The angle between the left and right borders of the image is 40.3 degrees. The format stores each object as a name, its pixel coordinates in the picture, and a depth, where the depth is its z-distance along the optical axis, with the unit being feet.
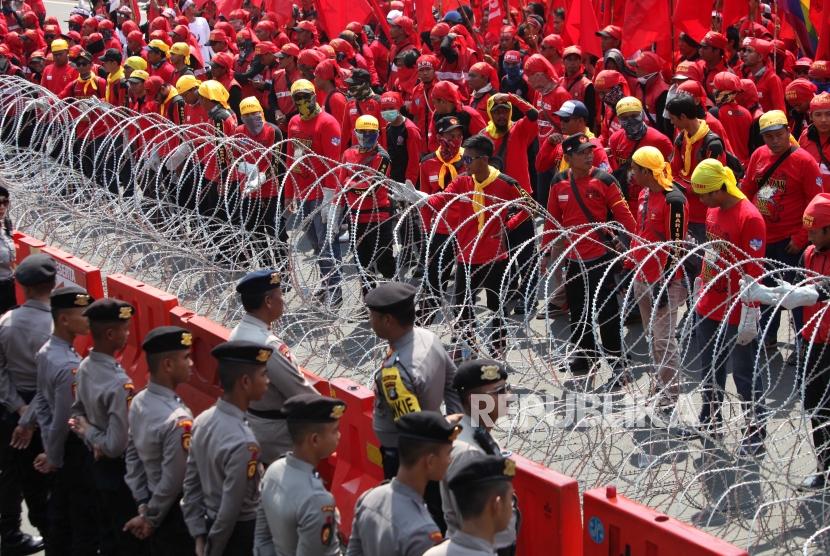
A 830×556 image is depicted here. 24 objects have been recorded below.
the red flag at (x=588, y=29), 44.88
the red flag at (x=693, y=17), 43.27
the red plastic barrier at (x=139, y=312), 27.96
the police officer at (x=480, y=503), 13.20
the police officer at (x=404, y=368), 18.37
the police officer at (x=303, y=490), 15.61
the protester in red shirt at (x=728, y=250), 24.77
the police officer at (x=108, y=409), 20.17
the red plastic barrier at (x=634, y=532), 15.64
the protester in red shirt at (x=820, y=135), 31.24
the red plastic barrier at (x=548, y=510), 17.84
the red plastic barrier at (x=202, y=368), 25.05
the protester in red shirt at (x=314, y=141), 37.19
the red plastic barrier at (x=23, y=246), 33.86
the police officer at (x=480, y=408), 16.42
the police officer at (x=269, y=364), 20.25
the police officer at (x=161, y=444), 18.84
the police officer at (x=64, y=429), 21.91
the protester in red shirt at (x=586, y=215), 29.55
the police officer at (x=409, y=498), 14.49
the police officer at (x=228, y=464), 17.42
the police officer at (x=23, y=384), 23.94
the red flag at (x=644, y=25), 43.34
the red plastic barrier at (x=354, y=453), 21.45
